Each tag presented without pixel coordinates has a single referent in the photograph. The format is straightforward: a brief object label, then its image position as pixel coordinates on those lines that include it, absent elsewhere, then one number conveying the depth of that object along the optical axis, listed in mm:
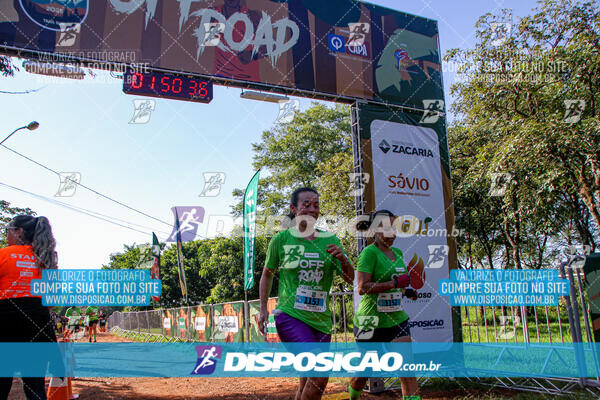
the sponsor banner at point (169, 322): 19847
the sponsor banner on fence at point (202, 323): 15280
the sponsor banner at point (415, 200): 6613
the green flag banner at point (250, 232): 8156
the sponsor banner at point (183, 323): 17609
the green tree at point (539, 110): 10531
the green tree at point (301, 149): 28328
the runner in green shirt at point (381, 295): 3955
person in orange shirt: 3659
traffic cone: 4424
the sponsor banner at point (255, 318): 11578
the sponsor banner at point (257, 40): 5617
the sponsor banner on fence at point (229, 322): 12828
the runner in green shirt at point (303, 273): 3293
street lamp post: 12543
